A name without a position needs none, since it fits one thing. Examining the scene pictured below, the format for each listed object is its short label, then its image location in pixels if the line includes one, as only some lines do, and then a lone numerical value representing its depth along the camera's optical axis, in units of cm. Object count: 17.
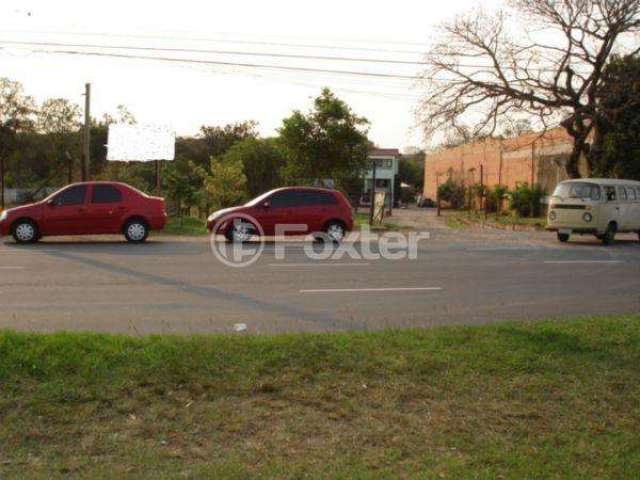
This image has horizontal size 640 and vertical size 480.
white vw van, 2192
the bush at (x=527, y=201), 3734
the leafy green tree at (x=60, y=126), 3862
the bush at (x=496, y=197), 4168
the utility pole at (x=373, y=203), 2796
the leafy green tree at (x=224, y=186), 3691
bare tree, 2948
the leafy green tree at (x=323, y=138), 3403
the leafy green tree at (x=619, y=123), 3033
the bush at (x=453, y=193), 5519
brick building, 3744
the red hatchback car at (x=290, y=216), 2041
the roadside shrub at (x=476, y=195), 4572
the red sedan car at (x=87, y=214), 1928
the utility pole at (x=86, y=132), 2716
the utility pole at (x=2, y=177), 2869
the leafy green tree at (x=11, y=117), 3434
